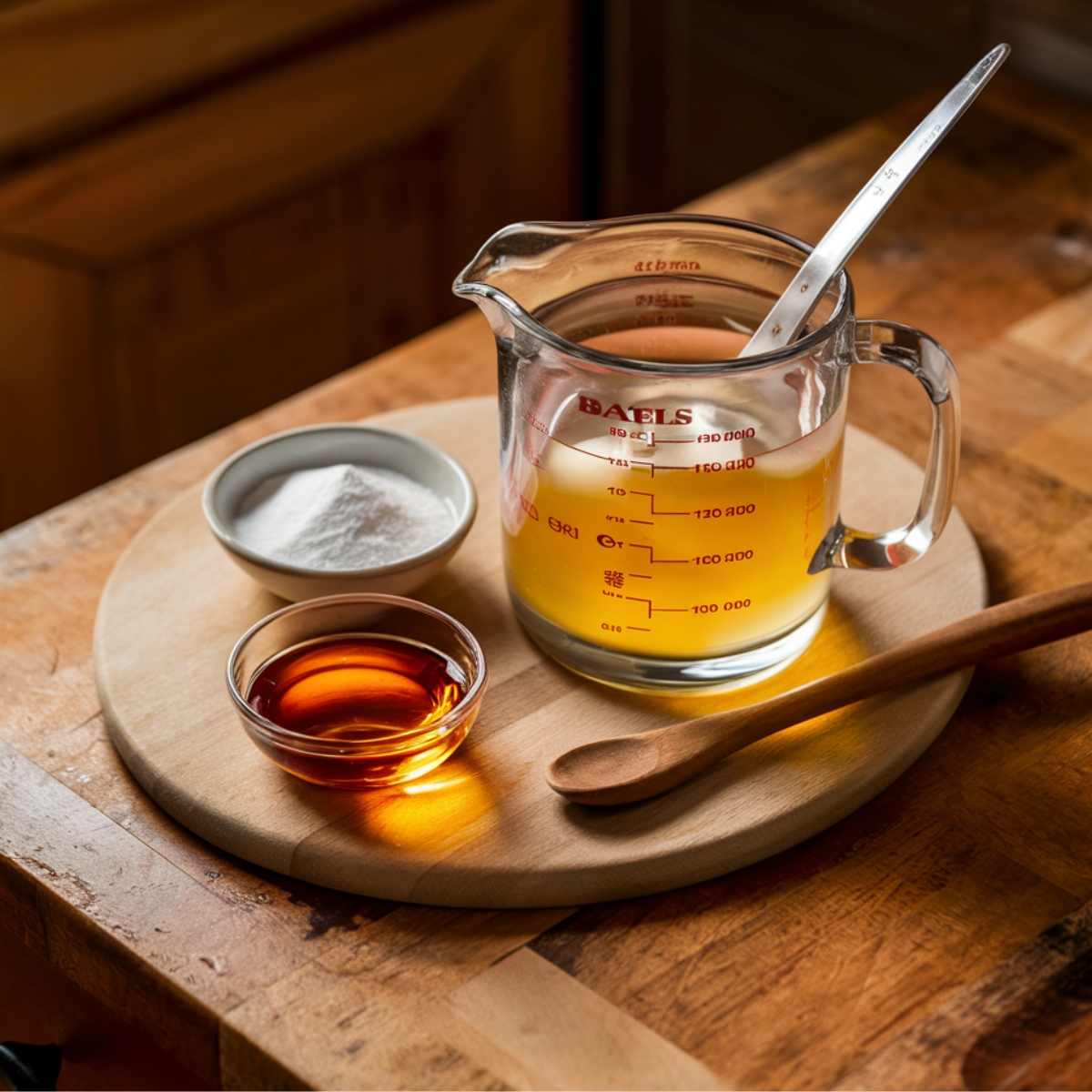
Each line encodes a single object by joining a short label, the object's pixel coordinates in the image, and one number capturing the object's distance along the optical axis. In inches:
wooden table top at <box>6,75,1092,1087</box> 27.7
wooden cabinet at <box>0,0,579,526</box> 49.3
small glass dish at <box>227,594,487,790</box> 29.7
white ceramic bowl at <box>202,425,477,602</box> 31.8
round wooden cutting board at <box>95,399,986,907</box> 29.3
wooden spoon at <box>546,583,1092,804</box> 29.9
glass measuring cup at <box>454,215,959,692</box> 30.0
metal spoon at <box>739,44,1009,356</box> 30.4
